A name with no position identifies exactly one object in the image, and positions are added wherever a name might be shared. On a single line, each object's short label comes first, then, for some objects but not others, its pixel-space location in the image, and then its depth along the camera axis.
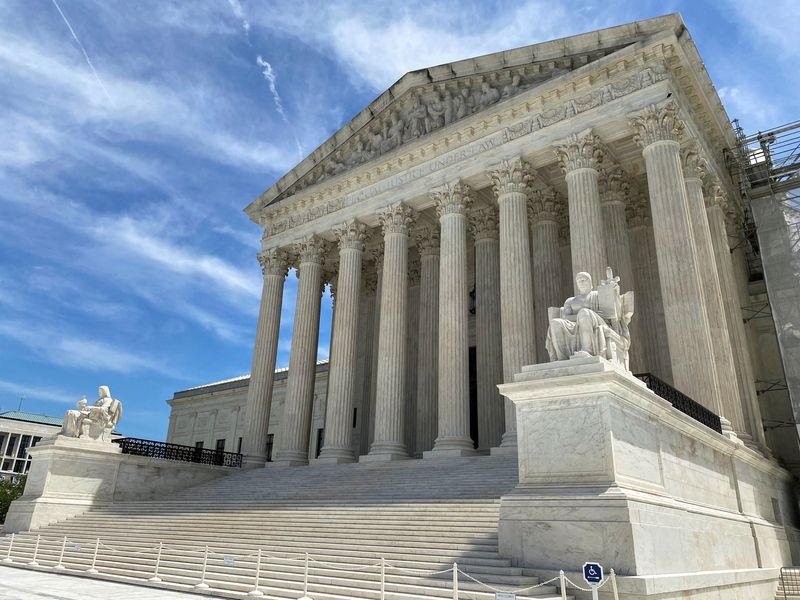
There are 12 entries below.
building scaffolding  23.55
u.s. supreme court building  11.57
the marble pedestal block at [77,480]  23.28
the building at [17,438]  74.24
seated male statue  12.48
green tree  40.78
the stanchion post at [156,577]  13.43
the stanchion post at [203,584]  12.30
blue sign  8.98
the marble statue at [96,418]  25.16
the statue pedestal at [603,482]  10.52
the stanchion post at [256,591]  11.41
